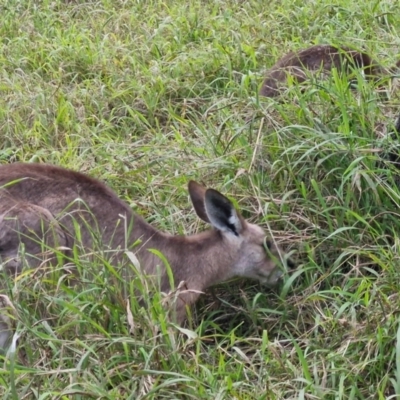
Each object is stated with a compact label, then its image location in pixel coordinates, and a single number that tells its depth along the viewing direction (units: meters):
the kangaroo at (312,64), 10.88
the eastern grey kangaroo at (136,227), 8.65
